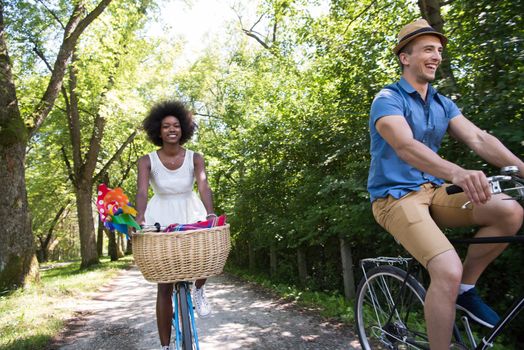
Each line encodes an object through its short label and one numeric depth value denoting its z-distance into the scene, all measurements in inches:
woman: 140.6
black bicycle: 92.0
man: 90.4
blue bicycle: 112.1
